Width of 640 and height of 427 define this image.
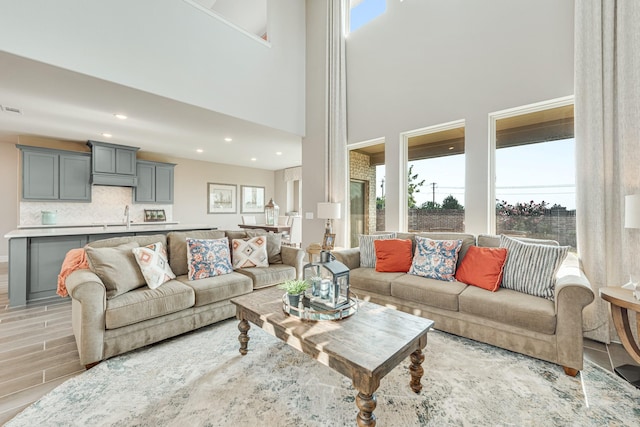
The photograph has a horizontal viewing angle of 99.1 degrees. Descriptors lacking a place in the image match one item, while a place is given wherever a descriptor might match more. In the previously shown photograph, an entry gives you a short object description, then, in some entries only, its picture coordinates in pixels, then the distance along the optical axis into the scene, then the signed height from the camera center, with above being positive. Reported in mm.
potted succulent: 1957 -559
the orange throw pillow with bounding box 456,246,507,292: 2473 -512
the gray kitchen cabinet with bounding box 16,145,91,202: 4723 +698
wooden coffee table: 1298 -712
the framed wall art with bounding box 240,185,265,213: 8258 +437
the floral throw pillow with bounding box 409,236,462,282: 2779 -486
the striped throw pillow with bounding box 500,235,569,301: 2271 -469
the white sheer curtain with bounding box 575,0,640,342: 2305 +655
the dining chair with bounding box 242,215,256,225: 7772 -197
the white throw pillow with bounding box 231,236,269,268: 3279 -487
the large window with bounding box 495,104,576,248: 2826 +428
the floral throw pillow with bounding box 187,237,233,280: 2826 -491
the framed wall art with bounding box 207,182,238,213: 7555 +440
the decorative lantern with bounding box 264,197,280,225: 6480 -23
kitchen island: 3258 -562
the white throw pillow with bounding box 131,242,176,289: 2474 -485
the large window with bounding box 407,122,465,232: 3521 +476
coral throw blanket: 2352 -457
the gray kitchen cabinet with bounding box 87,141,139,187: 5238 +972
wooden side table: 1805 -754
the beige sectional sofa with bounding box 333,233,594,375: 1896 -791
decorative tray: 1808 -674
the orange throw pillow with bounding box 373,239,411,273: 3100 -486
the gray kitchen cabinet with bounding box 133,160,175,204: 6008 +690
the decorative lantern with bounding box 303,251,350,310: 1921 -524
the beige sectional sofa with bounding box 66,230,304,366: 1983 -760
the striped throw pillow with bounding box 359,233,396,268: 3348 -443
